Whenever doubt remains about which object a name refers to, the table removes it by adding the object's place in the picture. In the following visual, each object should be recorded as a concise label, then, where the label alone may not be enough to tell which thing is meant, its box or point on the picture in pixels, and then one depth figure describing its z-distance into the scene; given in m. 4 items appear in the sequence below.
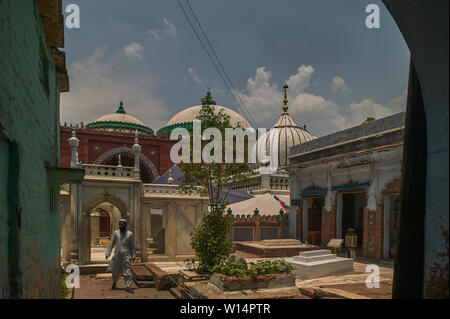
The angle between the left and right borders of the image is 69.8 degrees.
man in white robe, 8.63
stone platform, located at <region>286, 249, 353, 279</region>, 9.76
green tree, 8.91
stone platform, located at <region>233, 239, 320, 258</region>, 14.46
